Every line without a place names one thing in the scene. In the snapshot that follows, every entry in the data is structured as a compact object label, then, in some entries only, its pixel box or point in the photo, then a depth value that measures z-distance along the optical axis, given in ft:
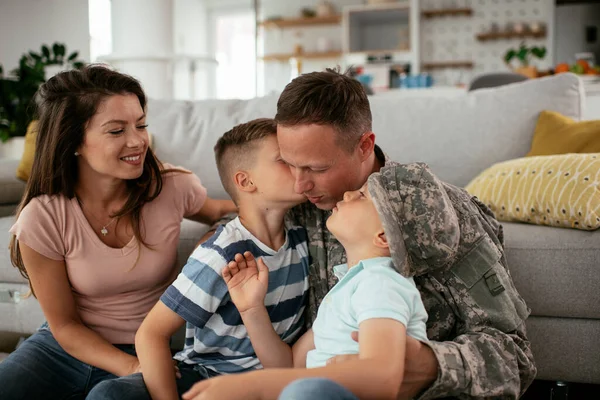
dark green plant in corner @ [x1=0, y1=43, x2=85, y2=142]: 11.50
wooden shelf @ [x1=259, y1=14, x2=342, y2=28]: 26.73
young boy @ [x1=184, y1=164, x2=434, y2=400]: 2.80
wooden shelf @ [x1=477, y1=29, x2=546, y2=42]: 24.44
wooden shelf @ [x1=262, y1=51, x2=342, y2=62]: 26.78
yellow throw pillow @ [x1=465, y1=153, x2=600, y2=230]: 5.19
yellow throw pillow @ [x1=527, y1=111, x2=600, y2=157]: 6.36
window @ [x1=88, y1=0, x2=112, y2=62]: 21.83
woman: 4.49
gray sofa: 5.12
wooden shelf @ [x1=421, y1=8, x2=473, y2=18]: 24.88
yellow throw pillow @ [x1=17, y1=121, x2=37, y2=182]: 8.05
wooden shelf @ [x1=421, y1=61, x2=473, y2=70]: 25.40
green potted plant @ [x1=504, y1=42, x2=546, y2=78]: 16.80
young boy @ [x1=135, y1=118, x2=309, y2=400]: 3.87
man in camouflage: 3.29
